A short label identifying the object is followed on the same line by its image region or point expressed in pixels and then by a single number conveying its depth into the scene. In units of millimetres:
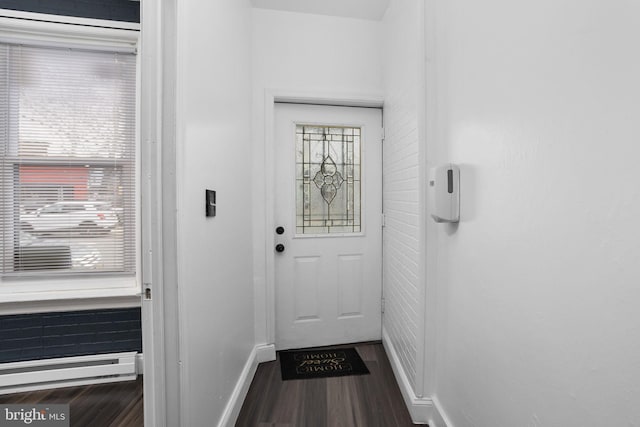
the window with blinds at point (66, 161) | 1879
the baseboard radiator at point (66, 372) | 1867
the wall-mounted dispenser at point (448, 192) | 1342
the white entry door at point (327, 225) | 2357
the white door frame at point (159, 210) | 1000
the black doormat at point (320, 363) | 2045
